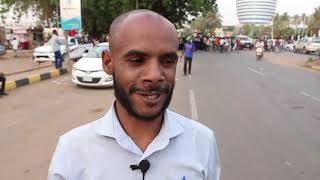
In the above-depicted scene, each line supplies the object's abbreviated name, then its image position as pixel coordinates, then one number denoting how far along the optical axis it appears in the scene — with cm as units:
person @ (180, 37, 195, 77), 1617
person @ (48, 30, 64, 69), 1627
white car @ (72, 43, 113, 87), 1202
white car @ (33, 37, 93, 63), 1989
